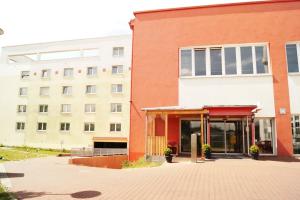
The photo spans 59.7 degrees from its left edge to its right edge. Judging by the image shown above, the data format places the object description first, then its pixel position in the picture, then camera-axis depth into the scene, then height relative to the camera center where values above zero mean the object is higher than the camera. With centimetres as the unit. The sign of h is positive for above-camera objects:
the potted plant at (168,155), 1509 -133
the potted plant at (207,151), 1531 -108
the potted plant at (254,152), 1507 -111
